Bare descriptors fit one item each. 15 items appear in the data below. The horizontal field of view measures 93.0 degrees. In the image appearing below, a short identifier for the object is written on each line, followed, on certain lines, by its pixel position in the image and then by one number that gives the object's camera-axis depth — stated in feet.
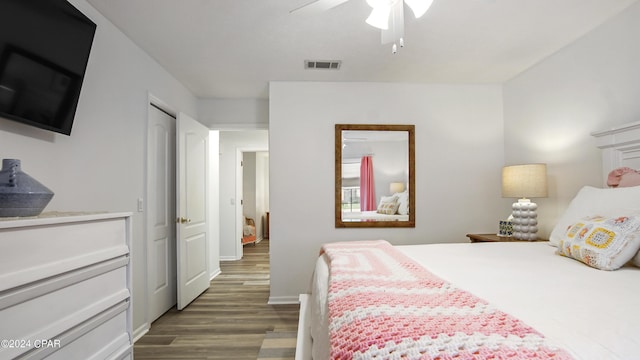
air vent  9.29
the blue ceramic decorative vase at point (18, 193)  3.39
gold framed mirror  10.85
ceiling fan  4.91
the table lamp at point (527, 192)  8.34
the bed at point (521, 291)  2.37
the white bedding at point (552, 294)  2.49
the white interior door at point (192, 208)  9.96
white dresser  2.98
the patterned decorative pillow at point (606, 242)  4.55
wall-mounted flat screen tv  4.30
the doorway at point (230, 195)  17.24
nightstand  8.79
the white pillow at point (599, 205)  5.15
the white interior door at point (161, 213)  8.91
